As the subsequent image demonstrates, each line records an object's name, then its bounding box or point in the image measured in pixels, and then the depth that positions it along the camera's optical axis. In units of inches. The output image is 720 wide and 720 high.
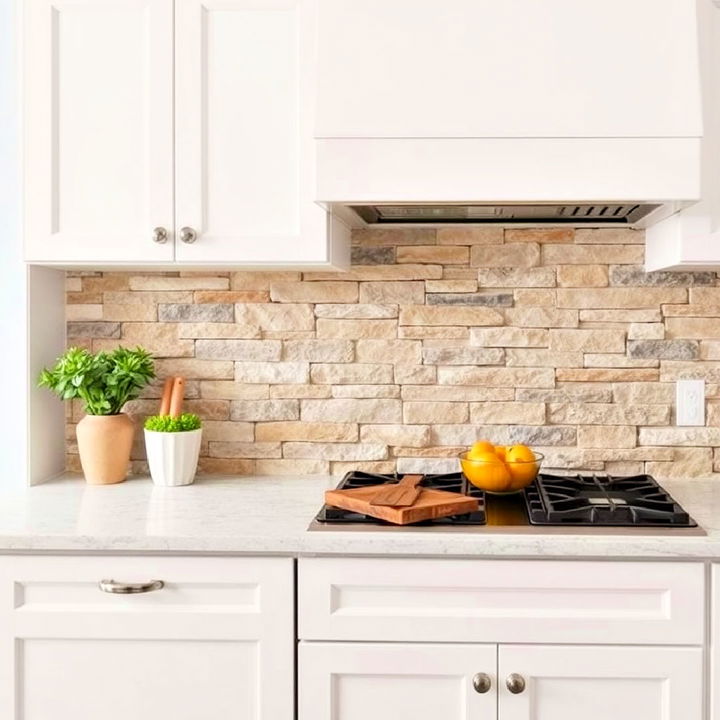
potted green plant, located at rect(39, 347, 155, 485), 91.2
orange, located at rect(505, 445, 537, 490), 84.0
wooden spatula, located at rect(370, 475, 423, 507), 75.9
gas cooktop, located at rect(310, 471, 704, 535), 73.8
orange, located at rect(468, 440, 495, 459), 84.8
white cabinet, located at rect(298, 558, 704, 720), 70.9
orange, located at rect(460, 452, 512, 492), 83.4
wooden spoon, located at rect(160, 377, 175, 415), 95.7
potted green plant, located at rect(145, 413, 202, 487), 91.3
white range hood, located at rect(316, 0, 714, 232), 76.1
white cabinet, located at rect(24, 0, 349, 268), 85.5
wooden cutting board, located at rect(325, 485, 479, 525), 74.2
